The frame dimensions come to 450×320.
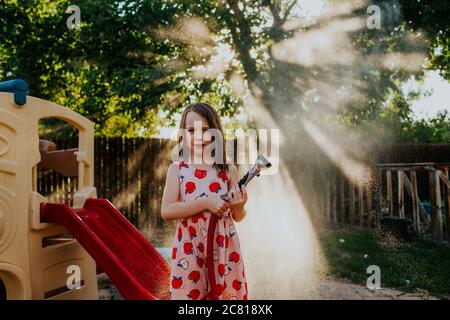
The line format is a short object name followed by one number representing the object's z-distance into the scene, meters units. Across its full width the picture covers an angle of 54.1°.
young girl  2.05
